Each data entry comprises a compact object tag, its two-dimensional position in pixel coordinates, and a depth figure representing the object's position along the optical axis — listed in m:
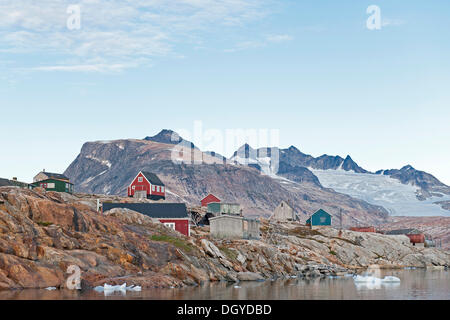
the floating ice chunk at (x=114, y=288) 53.69
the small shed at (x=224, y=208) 127.88
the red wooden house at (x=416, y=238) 151.21
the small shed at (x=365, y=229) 154.62
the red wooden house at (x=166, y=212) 91.50
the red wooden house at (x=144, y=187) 140.38
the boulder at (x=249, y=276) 75.50
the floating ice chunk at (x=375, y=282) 70.07
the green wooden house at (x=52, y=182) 136.12
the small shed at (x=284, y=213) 163.25
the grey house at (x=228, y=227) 94.06
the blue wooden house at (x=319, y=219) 155.12
